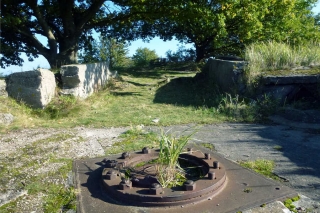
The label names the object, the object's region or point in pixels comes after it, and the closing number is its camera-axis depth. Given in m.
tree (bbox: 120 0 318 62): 8.92
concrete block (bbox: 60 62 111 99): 5.66
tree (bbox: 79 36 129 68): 17.07
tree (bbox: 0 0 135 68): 9.31
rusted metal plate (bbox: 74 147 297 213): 1.94
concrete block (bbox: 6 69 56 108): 4.92
